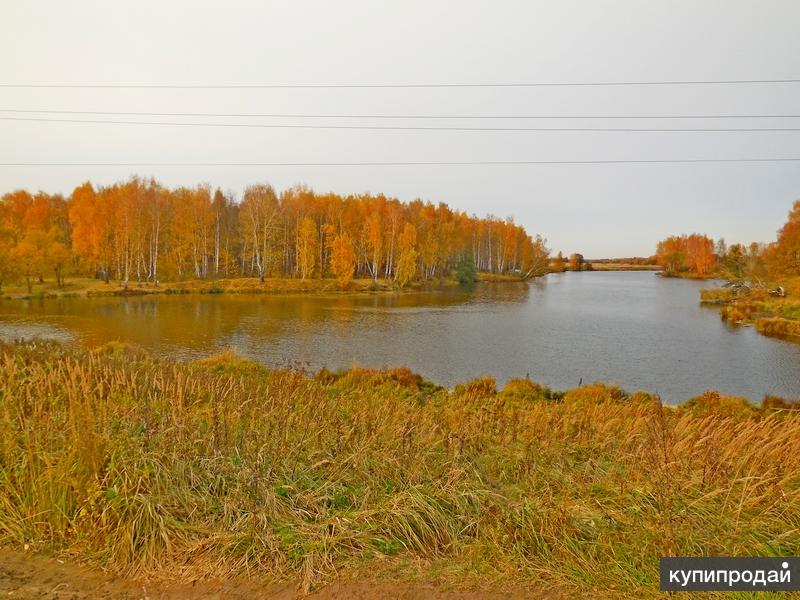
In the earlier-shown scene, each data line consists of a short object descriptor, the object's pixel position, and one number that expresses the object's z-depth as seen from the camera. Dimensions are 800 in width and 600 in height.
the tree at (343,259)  56.91
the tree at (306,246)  57.44
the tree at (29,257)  42.20
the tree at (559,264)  148.75
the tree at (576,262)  162.23
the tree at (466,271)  73.19
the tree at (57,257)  44.72
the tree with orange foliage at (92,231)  49.28
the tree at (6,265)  41.06
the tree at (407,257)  60.22
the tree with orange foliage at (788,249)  44.25
